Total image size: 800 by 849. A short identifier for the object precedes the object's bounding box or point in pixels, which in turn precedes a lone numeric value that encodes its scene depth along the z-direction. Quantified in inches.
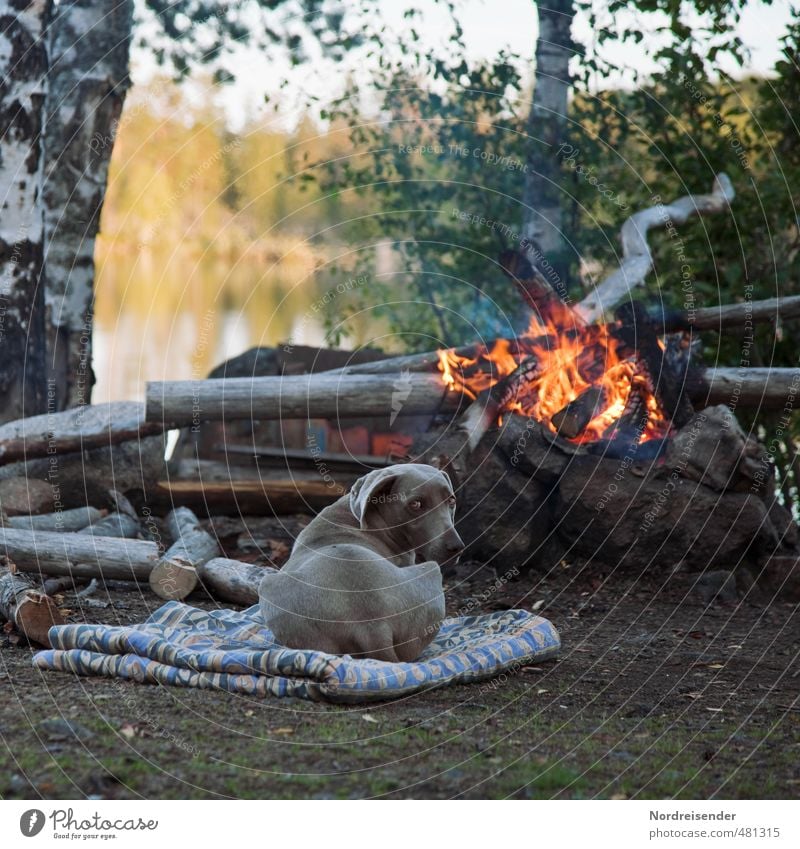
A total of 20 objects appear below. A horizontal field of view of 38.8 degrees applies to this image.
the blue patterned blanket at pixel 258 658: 260.7
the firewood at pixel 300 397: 450.3
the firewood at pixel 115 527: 430.0
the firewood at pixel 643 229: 499.2
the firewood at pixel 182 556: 374.3
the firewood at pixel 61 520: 432.5
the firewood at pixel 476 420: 418.6
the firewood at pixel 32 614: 302.8
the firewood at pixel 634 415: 424.5
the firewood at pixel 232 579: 372.8
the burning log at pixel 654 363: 433.4
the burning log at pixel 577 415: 428.2
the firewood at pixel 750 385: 459.2
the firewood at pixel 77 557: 375.6
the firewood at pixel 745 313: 486.9
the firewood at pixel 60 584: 367.2
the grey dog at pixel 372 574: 270.4
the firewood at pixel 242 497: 475.8
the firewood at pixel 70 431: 461.1
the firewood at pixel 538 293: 453.1
